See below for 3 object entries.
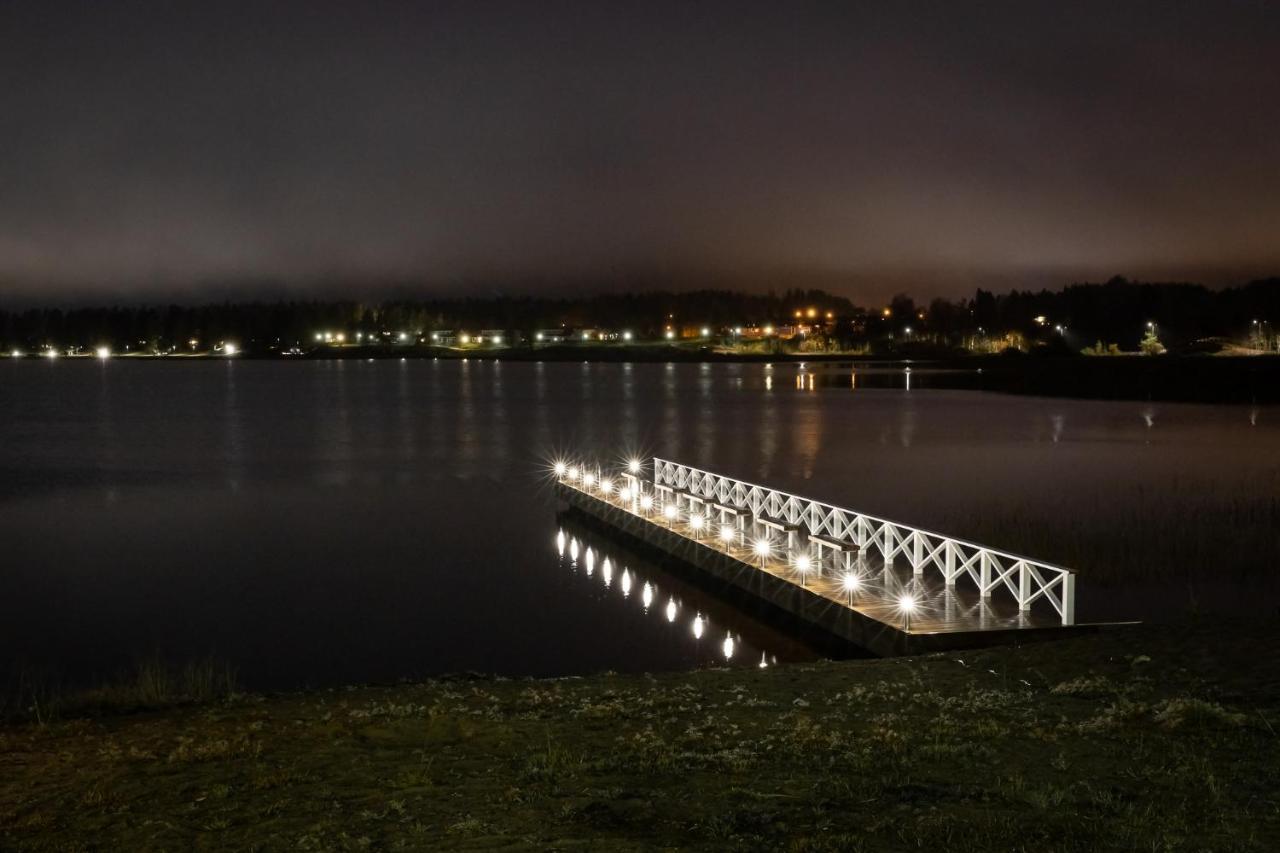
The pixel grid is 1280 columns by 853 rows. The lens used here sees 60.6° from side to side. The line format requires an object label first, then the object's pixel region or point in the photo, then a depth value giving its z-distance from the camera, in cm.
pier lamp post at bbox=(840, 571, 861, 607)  1786
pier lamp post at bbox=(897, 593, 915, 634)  1605
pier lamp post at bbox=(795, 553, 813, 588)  1987
